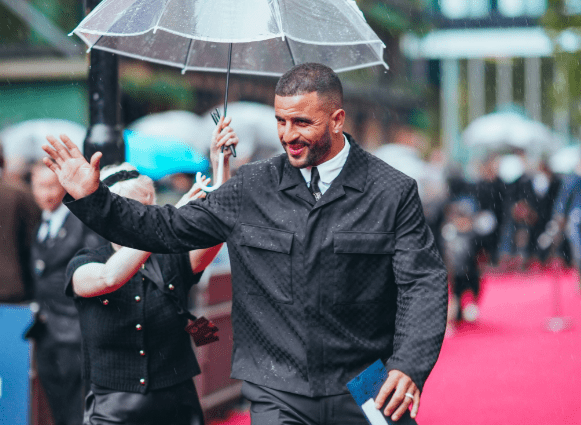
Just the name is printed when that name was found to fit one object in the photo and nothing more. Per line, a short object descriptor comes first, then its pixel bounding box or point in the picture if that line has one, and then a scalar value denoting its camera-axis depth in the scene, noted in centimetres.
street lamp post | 855
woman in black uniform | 704
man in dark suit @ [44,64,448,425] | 584
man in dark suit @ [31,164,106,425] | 1000
